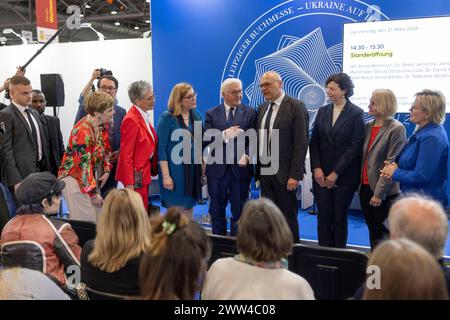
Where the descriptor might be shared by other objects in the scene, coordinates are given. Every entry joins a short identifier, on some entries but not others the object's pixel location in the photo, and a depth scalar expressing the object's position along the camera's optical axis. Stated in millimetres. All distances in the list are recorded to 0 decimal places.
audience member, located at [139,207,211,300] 1369
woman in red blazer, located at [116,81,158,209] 3551
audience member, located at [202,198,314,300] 1531
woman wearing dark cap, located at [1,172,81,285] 2096
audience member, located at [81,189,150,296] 1780
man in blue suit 3635
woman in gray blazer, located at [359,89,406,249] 3309
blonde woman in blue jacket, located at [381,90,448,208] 2994
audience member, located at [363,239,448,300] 1122
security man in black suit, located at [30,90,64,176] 4395
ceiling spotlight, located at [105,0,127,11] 10804
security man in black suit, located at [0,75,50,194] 3867
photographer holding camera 3916
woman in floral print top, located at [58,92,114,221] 3285
